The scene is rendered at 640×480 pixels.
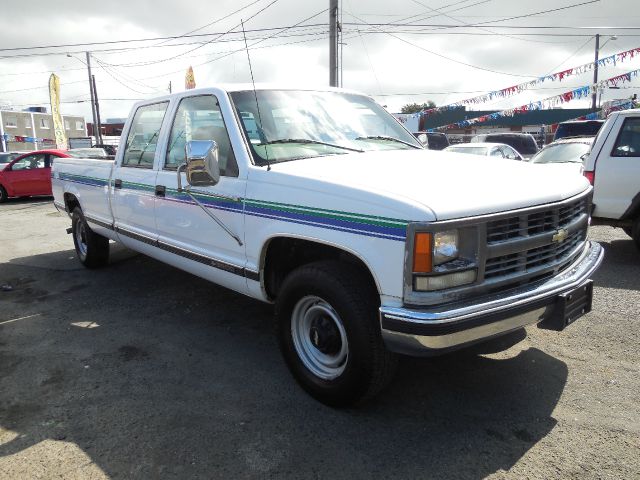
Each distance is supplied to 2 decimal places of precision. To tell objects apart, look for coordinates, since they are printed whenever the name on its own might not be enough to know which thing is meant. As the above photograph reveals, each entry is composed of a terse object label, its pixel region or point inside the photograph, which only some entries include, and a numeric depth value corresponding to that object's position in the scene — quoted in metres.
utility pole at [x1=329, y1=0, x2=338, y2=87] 17.72
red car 15.51
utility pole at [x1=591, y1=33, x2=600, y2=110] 19.91
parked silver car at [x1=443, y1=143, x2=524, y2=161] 12.27
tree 78.56
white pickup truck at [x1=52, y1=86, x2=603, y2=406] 2.61
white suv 6.29
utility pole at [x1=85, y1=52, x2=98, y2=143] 38.16
